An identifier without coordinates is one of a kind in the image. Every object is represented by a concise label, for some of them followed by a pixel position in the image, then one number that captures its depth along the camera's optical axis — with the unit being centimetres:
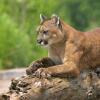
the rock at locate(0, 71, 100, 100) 1081
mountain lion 1166
